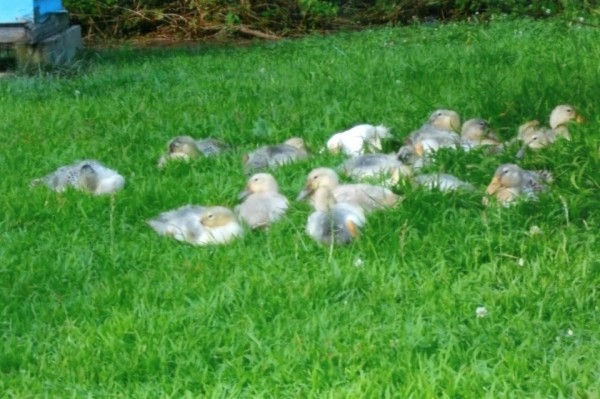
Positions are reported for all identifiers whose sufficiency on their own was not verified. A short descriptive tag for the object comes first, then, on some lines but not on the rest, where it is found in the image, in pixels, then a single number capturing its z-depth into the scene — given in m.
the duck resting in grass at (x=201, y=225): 7.39
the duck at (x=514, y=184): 7.62
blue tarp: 15.14
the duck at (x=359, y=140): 9.25
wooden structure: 15.12
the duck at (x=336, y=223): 7.06
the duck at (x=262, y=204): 7.61
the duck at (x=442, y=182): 7.74
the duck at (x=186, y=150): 9.39
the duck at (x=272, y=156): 9.12
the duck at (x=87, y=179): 8.61
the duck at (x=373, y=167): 8.37
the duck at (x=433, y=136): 8.77
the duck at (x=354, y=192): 7.61
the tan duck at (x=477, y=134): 9.04
